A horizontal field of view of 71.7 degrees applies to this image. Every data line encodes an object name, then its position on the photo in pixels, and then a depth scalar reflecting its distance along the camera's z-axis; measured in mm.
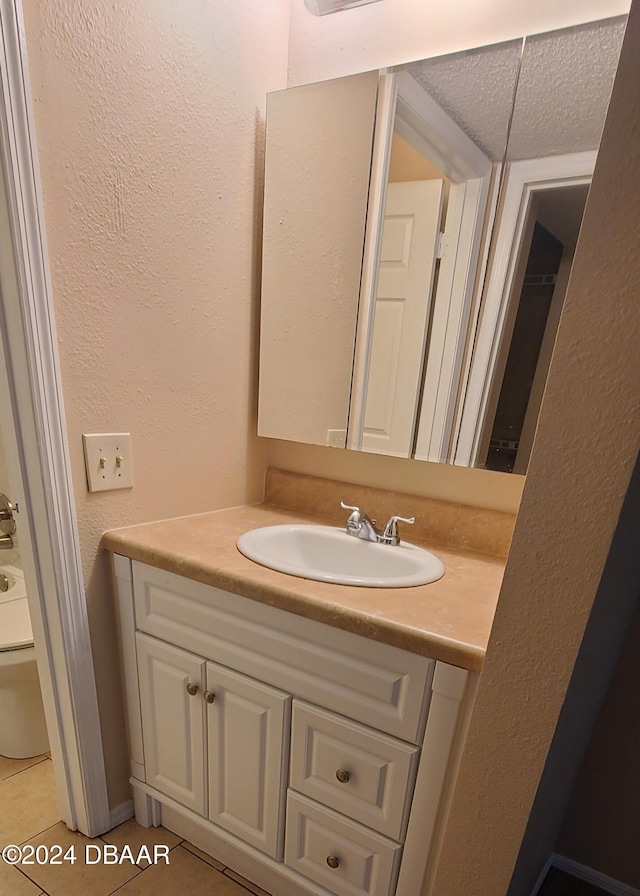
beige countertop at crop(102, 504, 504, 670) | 709
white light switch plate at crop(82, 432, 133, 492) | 980
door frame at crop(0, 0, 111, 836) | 765
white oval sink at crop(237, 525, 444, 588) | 969
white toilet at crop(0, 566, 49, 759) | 1283
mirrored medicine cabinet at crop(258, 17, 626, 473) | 929
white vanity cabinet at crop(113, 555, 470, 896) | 759
